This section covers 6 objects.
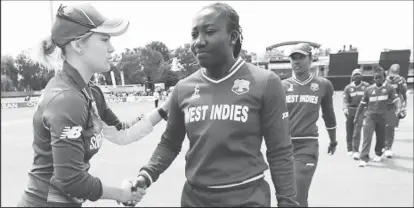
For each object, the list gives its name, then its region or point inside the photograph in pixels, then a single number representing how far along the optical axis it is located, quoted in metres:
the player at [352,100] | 8.52
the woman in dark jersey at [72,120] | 1.63
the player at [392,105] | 7.83
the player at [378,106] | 7.54
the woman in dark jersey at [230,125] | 1.81
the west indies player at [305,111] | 3.70
